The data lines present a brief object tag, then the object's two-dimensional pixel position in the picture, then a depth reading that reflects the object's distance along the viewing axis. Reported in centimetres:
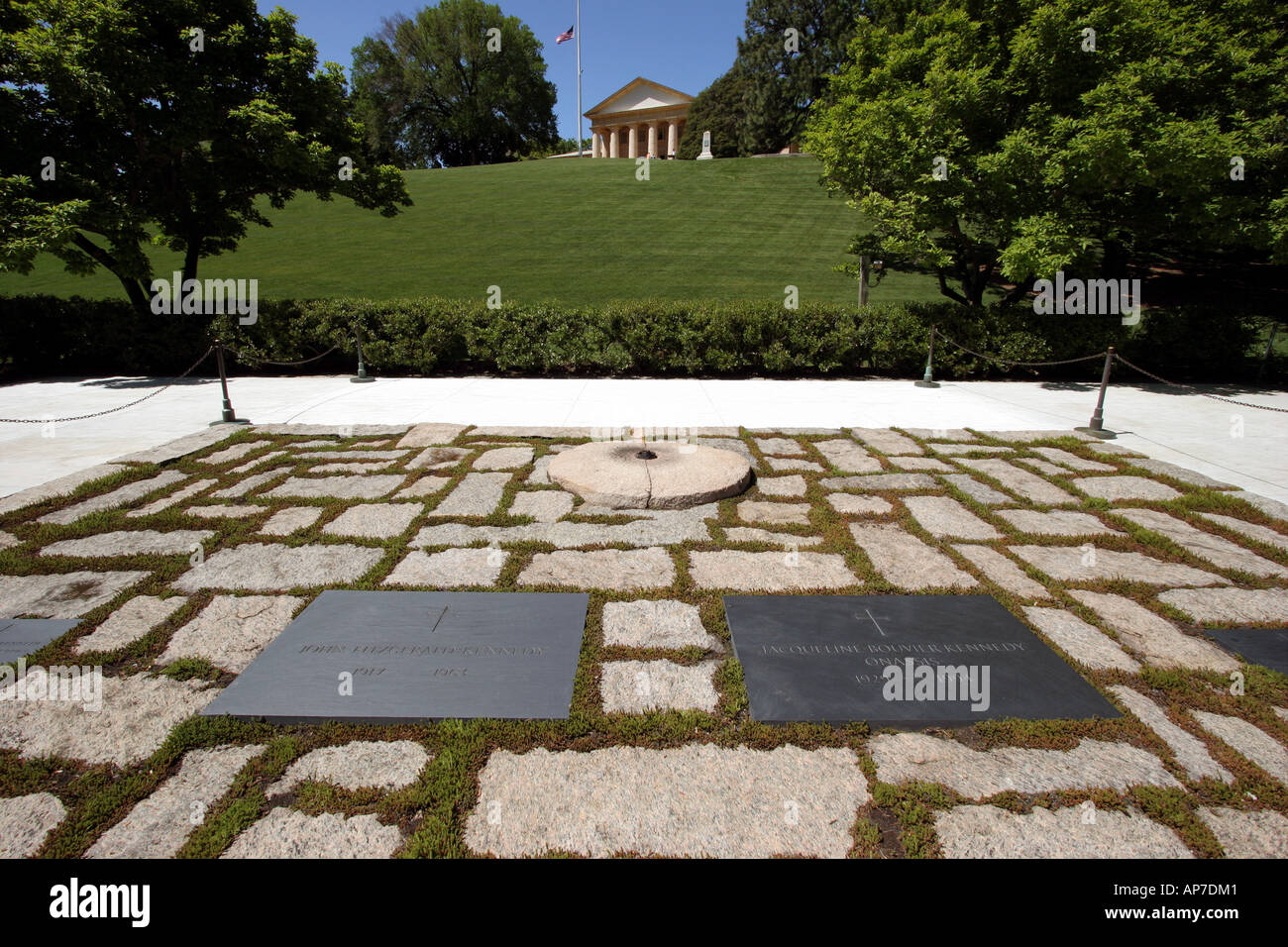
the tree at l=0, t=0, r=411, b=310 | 945
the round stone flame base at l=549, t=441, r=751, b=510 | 529
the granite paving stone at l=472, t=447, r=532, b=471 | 637
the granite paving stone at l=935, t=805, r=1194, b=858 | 212
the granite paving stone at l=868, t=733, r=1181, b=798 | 242
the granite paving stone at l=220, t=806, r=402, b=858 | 211
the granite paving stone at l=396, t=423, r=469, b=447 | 724
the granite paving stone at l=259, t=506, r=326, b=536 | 477
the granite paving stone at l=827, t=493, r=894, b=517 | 524
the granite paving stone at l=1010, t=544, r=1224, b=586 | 411
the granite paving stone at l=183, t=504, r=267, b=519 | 504
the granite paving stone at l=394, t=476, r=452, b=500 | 556
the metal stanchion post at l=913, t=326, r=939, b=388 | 1131
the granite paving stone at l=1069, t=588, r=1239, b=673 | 323
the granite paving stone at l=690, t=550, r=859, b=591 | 399
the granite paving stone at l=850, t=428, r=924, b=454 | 710
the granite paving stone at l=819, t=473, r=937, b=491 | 586
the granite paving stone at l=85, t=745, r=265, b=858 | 212
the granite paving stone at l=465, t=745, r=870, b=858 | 215
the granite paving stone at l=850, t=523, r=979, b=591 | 402
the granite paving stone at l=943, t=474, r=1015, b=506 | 553
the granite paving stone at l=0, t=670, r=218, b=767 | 257
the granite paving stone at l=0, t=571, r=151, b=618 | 362
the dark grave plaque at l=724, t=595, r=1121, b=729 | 282
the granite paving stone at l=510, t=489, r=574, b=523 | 511
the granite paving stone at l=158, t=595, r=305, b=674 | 321
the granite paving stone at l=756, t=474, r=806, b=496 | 573
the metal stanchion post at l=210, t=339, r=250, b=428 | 816
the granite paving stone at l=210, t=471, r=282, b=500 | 551
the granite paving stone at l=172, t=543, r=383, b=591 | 396
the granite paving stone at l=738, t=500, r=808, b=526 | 505
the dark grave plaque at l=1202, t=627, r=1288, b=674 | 322
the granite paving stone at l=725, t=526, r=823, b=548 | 464
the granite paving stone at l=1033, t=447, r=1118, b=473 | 642
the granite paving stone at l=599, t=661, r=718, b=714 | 287
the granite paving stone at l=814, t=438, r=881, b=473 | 641
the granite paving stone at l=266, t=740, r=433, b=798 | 240
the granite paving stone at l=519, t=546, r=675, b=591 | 401
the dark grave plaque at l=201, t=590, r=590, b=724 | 278
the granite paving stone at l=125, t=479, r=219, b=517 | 514
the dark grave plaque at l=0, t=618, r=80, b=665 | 319
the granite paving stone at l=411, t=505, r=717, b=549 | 462
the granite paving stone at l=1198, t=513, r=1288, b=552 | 470
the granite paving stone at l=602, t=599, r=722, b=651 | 338
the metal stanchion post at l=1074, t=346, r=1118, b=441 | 773
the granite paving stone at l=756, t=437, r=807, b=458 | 698
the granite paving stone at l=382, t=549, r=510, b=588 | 398
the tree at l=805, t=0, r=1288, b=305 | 972
